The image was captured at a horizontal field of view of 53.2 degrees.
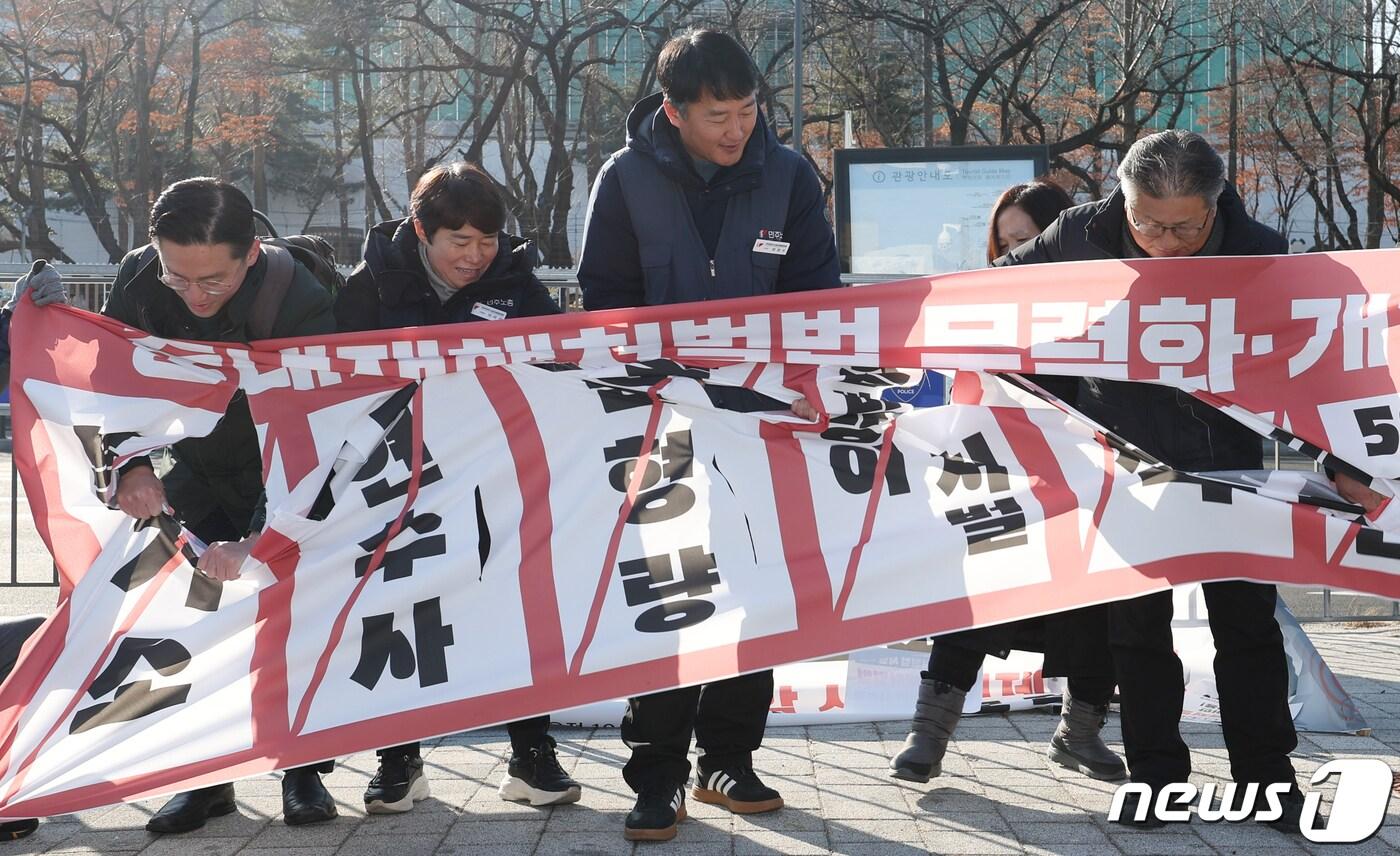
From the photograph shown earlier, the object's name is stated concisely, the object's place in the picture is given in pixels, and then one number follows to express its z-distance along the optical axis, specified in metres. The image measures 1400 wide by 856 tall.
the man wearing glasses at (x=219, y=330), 3.78
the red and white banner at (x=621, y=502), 3.54
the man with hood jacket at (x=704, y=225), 3.88
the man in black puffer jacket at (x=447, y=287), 3.87
